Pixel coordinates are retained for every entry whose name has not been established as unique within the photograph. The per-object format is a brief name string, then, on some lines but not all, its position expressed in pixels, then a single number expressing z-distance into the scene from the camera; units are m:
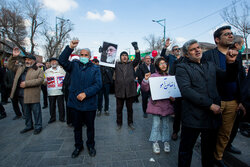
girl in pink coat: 2.85
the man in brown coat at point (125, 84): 4.07
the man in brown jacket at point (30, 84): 3.81
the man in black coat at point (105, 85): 5.56
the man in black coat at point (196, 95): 1.78
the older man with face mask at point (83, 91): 2.63
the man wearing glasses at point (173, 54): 4.10
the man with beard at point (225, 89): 2.19
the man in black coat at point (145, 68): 5.50
